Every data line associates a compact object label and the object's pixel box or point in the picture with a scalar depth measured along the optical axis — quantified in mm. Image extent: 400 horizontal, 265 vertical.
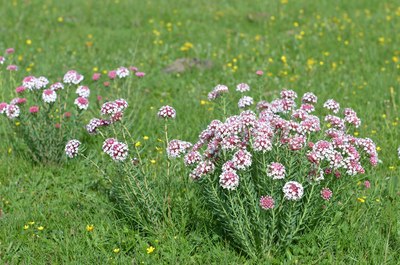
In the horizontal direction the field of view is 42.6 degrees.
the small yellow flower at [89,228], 4355
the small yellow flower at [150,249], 4086
